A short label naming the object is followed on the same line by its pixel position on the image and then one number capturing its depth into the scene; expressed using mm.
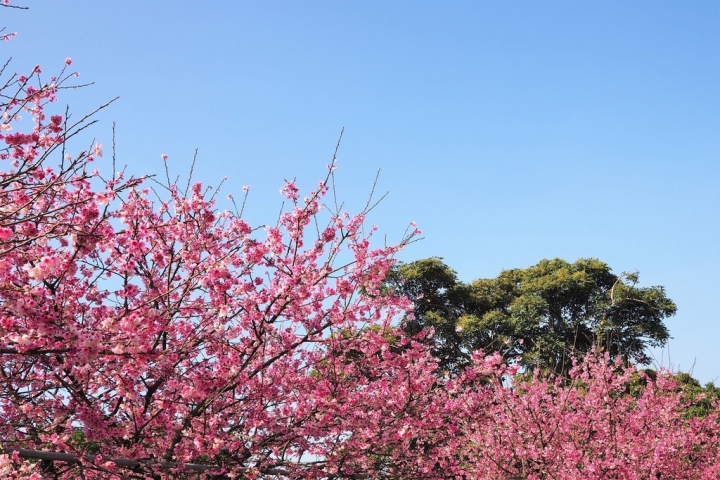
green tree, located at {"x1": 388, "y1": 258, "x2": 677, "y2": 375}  25438
